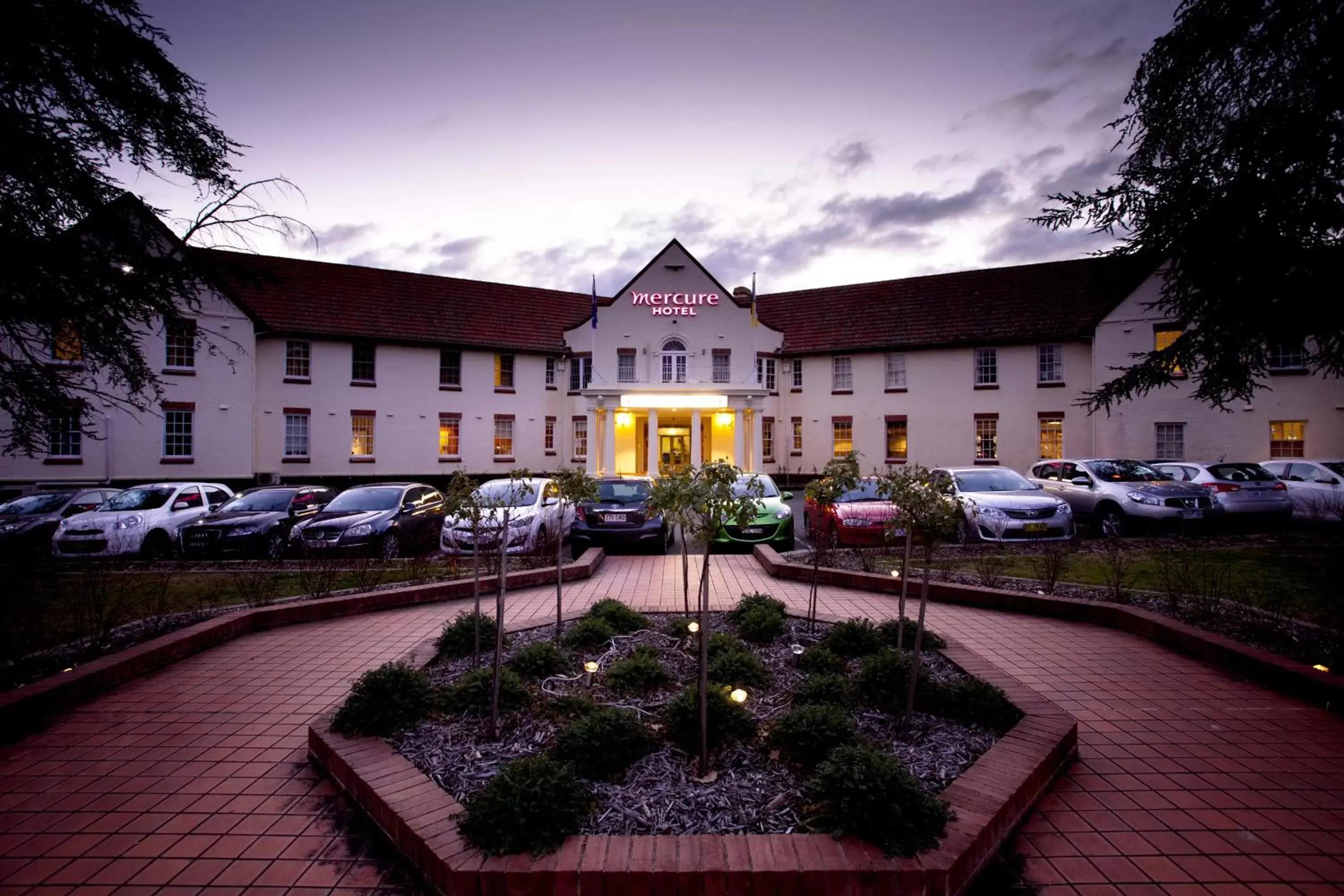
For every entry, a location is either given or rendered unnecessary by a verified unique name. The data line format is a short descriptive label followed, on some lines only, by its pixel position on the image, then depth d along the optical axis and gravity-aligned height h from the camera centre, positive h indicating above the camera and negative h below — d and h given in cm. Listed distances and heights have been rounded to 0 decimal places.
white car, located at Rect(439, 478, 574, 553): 1145 -129
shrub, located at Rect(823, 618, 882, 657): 568 -163
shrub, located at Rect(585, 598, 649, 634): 638 -161
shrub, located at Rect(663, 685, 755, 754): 394 -167
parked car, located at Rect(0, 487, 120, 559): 1266 -116
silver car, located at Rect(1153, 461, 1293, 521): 1440 -77
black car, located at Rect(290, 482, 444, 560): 1242 -130
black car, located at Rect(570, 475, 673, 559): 1259 -133
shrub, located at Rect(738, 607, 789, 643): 612 -162
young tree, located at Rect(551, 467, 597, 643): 721 -31
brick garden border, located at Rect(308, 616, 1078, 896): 263 -173
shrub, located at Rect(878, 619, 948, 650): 571 -161
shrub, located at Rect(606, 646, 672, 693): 489 -168
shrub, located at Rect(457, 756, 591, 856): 280 -163
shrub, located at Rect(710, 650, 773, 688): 488 -165
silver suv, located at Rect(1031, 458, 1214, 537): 1379 -78
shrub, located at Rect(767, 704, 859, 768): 367 -162
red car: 1212 -115
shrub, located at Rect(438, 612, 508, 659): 574 -164
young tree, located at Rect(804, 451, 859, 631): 666 -25
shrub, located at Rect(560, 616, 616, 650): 590 -166
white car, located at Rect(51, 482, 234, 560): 1270 -132
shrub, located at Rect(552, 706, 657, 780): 360 -165
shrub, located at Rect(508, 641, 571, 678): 517 -167
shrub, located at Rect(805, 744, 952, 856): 284 -162
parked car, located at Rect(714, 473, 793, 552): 1252 -139
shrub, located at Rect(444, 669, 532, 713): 443 -167
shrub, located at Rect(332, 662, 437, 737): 408 -163
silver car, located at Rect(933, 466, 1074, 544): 1218 -109
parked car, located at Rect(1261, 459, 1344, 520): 1541 -63
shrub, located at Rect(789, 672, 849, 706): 445 -165
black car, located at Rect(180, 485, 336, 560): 1304 -152
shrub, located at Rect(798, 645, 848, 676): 514 -166
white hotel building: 2527 +350
